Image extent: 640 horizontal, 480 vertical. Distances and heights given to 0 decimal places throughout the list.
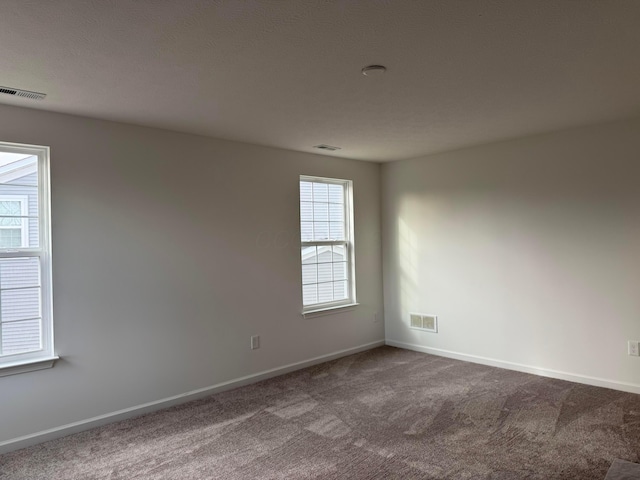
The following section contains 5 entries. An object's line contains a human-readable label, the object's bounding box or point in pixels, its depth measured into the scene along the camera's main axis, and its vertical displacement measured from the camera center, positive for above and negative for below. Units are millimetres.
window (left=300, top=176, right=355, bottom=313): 4938 +8
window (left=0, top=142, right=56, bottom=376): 3049 -88
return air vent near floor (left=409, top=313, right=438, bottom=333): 5177 -925
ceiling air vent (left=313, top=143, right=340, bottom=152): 4511 +976
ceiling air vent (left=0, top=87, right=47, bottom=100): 2690 +939
